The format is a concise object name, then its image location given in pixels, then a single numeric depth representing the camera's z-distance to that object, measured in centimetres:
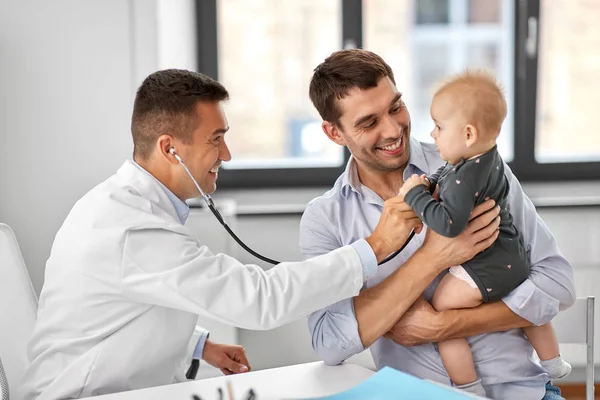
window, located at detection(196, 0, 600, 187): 330
